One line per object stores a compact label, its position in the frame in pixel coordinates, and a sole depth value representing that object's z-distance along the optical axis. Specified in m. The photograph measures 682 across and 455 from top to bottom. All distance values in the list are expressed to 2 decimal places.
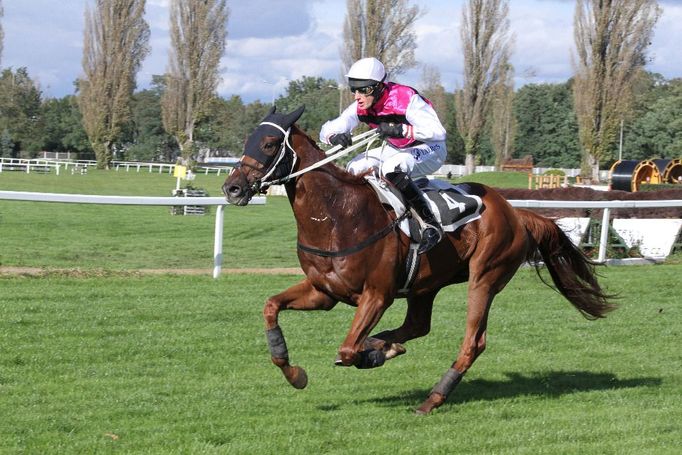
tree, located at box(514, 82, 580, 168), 80.25
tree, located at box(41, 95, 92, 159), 82.20
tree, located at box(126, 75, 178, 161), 84.96
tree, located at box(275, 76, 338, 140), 72.17
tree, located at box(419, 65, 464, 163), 77.62
